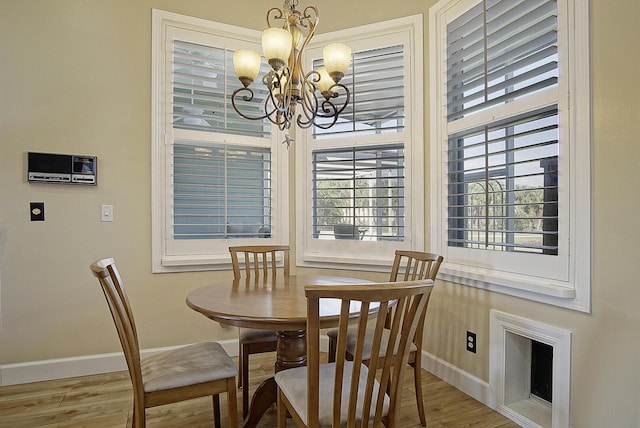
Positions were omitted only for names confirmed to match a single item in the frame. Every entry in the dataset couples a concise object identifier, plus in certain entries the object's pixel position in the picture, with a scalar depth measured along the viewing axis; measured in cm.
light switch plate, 262
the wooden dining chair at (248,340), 209
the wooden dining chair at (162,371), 147
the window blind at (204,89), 287
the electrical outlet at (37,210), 245
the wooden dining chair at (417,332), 198
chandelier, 182
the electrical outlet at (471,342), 229
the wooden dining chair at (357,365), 109
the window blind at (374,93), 285
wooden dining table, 142
